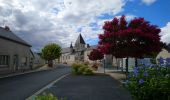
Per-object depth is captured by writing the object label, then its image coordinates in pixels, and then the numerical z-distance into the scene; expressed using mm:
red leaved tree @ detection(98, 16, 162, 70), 9267
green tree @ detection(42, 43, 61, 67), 27705
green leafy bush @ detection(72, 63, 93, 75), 14031
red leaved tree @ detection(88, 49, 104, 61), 27746
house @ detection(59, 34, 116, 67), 48017
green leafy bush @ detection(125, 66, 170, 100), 2684
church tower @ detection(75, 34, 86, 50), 54240
